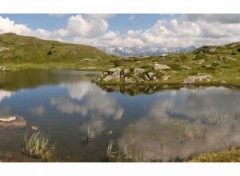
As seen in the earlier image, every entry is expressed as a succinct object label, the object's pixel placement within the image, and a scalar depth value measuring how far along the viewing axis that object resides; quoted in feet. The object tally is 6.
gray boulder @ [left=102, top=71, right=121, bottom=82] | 239.63
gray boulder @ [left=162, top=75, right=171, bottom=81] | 233.70
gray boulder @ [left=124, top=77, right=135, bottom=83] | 231.81
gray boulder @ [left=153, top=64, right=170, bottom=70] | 252.79
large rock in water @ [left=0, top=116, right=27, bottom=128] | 112.46
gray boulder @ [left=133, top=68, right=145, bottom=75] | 241.15
